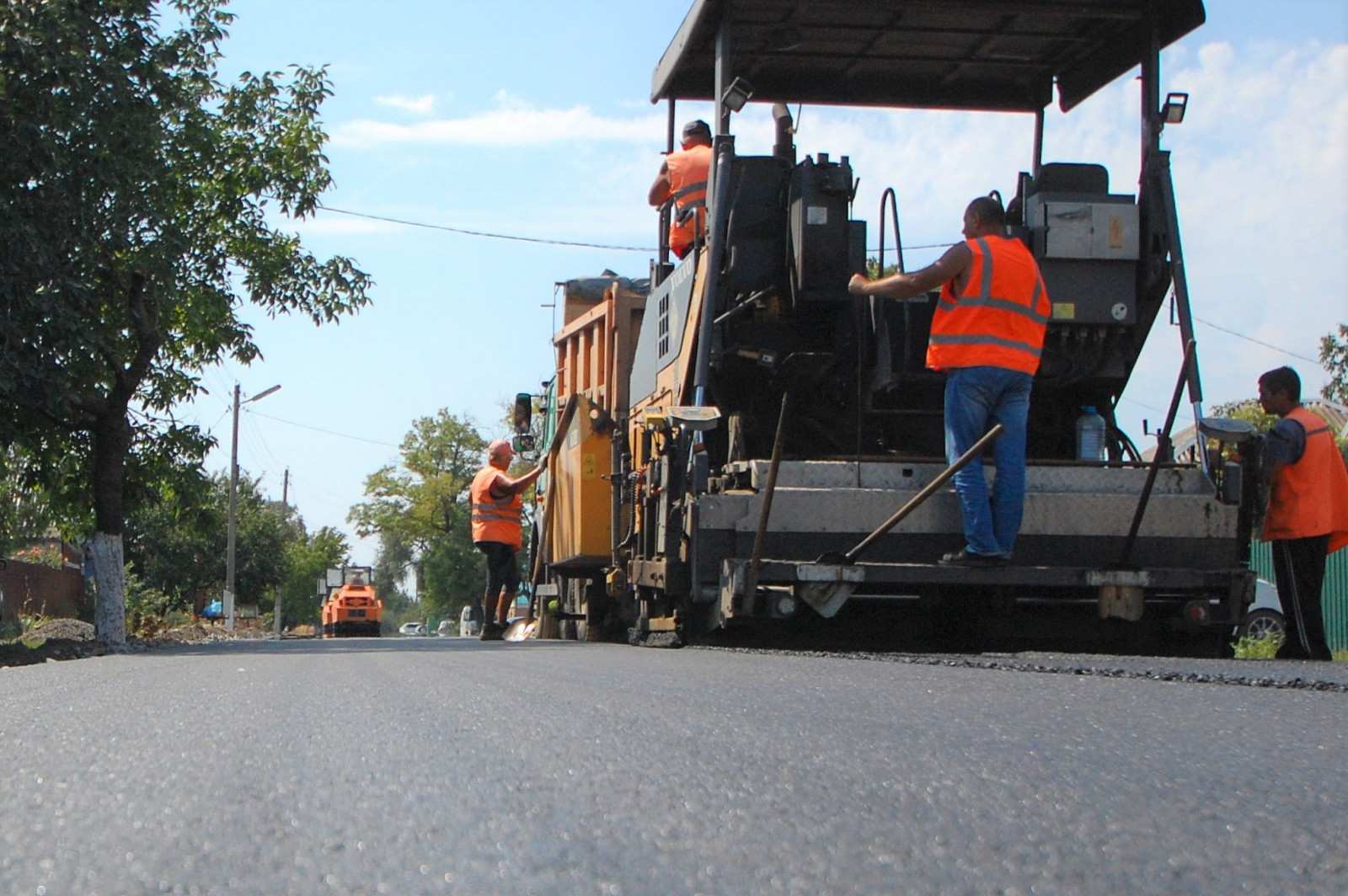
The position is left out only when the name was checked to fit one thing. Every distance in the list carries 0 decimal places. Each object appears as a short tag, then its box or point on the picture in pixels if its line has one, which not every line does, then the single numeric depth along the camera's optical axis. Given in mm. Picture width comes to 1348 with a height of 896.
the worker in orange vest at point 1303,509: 8148
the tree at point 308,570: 82938
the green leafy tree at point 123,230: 14055
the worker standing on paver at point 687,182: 9781
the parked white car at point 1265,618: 17000
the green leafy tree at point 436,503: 74875
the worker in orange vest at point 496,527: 14141
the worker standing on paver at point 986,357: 7707
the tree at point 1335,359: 35869
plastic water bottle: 9016
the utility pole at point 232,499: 43344
